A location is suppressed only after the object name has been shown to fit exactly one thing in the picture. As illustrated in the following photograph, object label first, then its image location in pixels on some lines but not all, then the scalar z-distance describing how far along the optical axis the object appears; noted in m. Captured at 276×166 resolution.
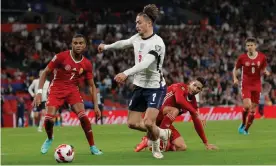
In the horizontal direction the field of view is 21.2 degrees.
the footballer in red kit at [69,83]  14.18
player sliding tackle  14.55
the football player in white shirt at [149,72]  12.92
